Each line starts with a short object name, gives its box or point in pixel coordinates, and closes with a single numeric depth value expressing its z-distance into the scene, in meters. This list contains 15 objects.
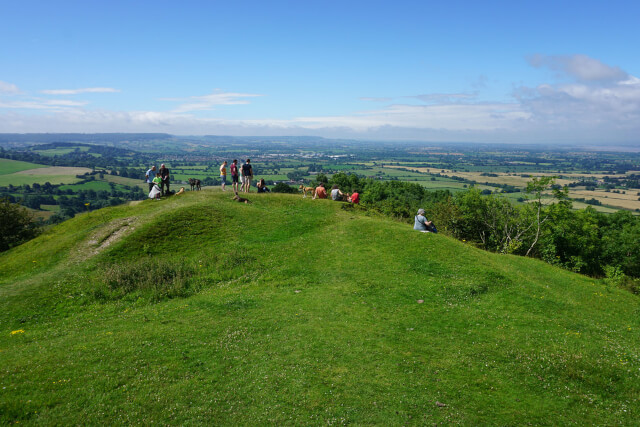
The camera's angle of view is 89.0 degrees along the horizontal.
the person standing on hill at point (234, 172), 36.91
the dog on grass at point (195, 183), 41.59
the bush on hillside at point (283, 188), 73.24
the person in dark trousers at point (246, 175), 39.28
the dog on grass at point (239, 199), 37.41
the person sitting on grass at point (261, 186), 42.47
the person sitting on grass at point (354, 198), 40.78
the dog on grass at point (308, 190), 43.70
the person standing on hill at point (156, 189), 37.97
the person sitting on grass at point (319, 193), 41.31
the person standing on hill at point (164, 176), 37.59
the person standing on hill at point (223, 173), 38.36
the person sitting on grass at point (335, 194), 40.45
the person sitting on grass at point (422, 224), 29.05
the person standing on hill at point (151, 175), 37.73
